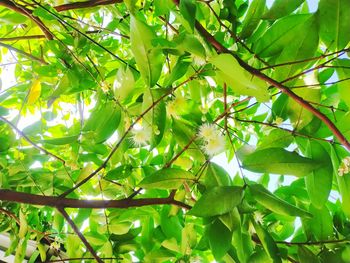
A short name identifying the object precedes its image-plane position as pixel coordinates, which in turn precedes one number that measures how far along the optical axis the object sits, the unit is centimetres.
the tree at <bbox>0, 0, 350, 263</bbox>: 48
